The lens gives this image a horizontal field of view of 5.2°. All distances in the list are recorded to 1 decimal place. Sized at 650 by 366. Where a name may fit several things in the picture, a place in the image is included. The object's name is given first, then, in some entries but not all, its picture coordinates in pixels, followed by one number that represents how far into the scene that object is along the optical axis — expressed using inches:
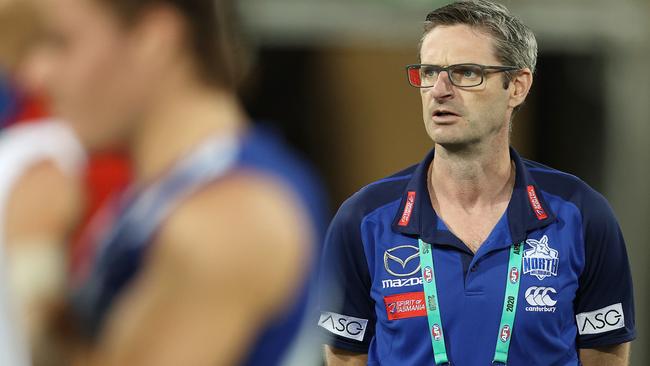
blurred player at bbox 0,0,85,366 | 348.8
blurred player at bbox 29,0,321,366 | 337.3
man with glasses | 423.8
